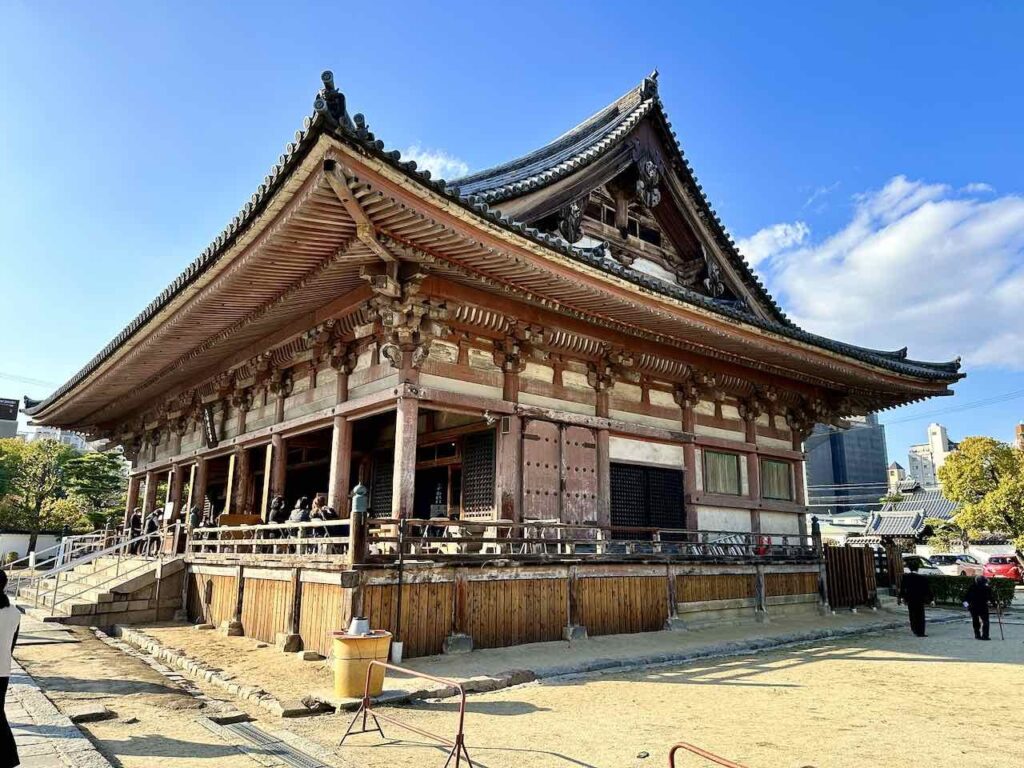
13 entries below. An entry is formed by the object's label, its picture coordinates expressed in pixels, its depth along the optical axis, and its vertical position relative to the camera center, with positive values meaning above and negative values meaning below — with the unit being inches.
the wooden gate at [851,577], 689.0 -40.2
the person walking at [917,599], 585.6 -51.4
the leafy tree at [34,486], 1630.2 +98.0
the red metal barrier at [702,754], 133.5 -46.1
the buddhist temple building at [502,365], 389.1 +150.0
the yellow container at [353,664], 298.8 -58.1
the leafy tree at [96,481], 1745.8 +119.1
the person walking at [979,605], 565.3 -54.8
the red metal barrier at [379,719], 197.8 -64.7
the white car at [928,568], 1396.0 -60.9
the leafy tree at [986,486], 1295.5 +106.4
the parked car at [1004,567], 1312.7 -53.8
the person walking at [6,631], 222.8 -34.6
